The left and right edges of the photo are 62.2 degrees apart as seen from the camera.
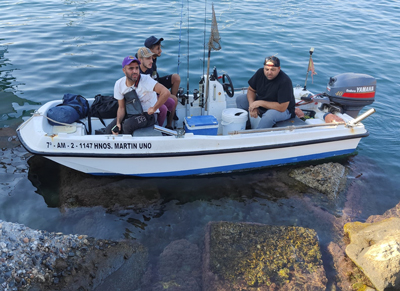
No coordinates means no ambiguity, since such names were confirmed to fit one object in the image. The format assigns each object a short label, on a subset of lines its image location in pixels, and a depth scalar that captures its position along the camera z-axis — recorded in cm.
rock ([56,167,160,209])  474
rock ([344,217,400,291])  355
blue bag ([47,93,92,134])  495
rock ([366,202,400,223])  472
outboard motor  590
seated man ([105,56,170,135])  457
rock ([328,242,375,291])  367
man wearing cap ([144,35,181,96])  538
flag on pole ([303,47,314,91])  616
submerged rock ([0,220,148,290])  341
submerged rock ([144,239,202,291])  353
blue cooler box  504
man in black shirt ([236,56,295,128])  512
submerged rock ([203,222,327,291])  354
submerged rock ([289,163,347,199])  522
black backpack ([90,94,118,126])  528
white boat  466
